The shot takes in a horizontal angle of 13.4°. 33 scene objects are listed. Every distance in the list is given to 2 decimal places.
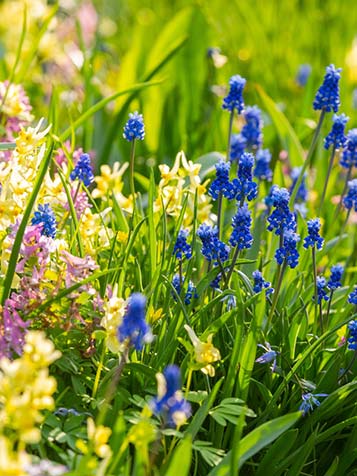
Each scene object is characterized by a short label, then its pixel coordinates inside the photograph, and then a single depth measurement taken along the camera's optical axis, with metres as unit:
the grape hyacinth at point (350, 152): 4.86
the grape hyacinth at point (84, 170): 4.05
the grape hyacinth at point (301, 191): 5.53
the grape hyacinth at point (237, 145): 5.47
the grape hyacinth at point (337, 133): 4.72
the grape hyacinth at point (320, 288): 4.11
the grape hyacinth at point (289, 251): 3.82
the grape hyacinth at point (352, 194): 4.62
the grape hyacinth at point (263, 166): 5.25
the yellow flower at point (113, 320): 3.44
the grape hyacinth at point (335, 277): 4.22
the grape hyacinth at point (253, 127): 5.27
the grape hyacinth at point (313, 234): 3.89
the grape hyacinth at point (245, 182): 3.86
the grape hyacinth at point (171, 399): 2.69
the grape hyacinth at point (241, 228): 3.73
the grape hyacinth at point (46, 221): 3.76
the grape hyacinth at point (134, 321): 2.82
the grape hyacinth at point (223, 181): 3.85
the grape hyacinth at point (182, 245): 3.89
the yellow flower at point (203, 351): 3.32
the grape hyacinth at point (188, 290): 4.01
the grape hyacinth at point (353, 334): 3.83
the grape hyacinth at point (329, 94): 4.62
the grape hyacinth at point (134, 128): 4.16
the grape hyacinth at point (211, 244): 3.79
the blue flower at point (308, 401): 3.70
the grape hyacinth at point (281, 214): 3.78
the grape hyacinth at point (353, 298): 3.97
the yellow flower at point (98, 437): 2.72
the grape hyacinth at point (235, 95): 4.70
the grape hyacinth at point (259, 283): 4.07
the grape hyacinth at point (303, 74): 8.58
